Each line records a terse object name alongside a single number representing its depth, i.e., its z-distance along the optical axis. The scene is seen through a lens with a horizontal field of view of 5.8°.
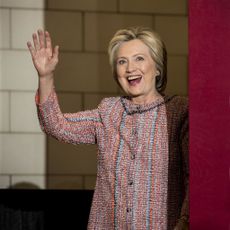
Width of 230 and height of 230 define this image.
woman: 7.69
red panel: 7.21
